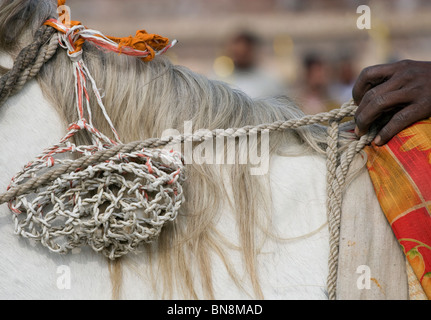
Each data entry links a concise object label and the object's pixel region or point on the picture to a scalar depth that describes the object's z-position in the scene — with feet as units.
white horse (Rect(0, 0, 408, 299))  6.89
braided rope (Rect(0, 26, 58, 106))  6.94
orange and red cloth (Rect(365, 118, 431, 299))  6.91
